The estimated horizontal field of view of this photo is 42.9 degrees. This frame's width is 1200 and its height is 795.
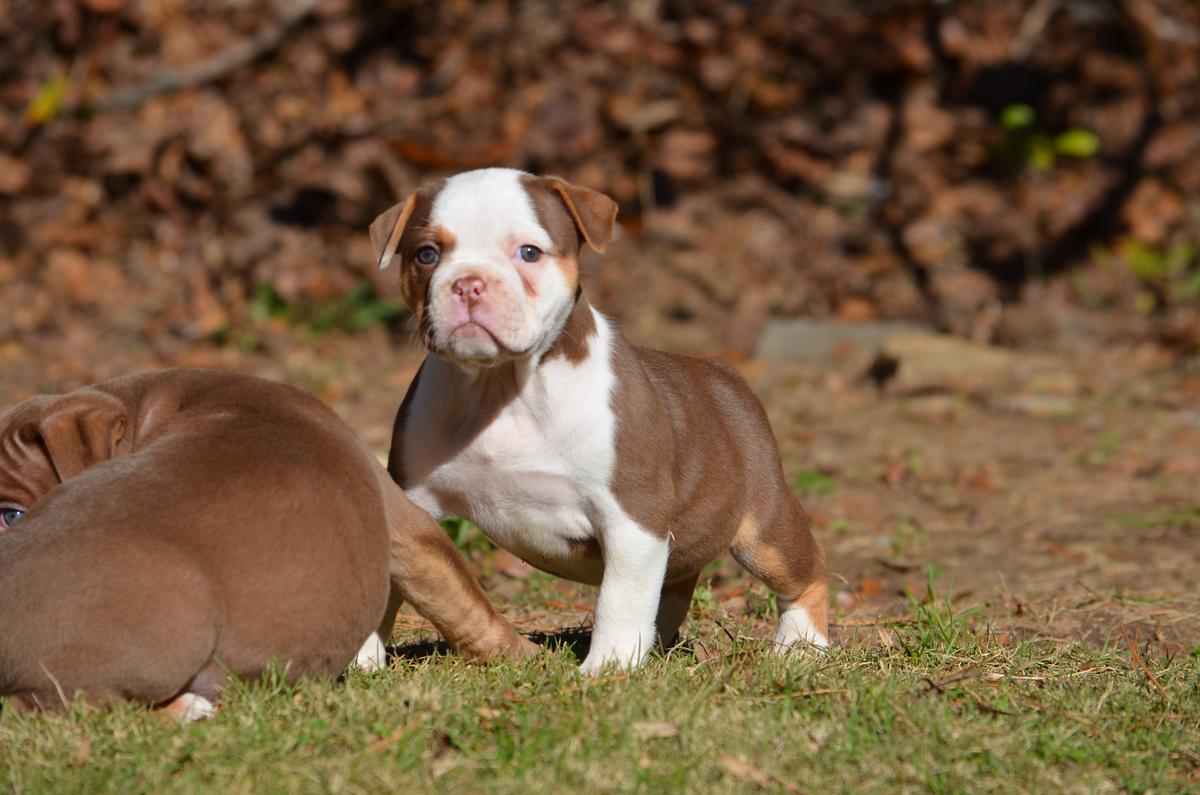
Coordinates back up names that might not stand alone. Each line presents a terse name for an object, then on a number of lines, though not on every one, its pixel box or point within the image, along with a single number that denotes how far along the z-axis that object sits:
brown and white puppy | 4.73
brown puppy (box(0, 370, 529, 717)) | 3.94
